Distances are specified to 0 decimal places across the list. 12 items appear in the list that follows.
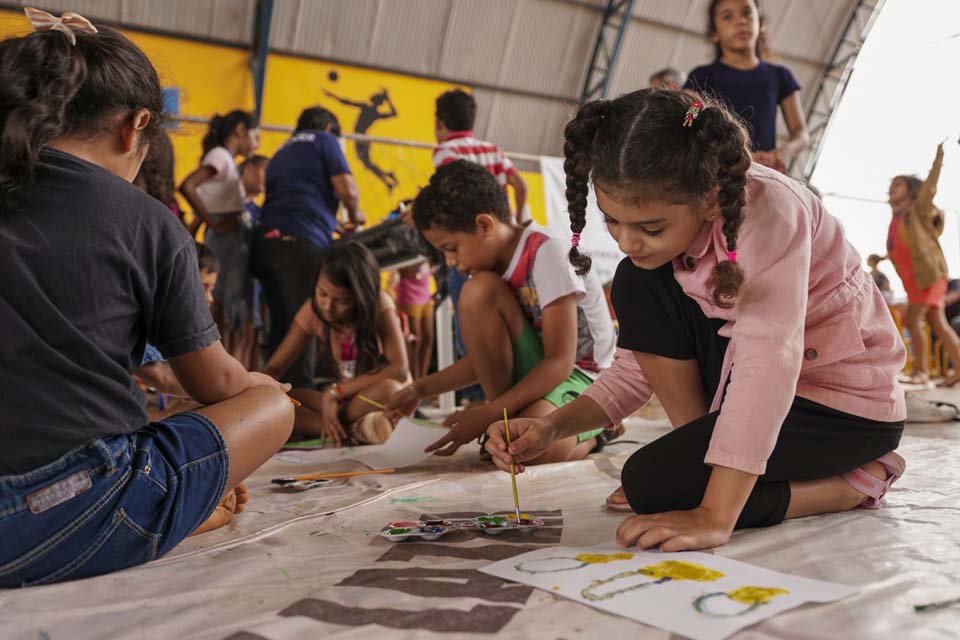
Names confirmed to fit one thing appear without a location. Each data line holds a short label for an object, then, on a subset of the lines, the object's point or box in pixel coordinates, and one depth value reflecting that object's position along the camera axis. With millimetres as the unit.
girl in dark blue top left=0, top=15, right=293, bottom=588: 941
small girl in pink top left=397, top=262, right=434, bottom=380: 4918
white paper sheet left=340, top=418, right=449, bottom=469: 2023
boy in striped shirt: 3281
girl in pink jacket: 1050
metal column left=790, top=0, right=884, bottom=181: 9719
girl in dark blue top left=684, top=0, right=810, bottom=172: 2643
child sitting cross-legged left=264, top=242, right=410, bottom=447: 2502
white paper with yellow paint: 787
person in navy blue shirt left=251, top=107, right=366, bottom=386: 3146
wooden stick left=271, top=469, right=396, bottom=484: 1762
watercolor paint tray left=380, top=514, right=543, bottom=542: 1173
